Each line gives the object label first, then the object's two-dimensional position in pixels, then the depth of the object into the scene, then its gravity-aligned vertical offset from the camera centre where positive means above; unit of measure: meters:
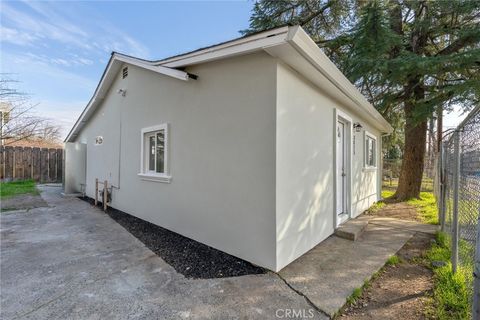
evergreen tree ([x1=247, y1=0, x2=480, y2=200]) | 6.36 +3.32
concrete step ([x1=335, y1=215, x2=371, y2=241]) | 4.74 -1.39
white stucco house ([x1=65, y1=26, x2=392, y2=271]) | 3.35 +0.26
